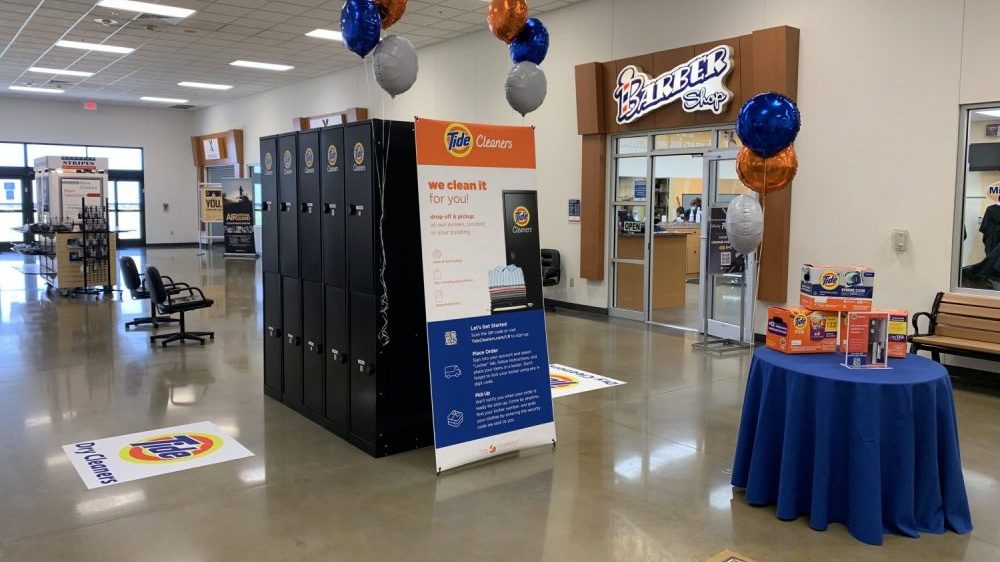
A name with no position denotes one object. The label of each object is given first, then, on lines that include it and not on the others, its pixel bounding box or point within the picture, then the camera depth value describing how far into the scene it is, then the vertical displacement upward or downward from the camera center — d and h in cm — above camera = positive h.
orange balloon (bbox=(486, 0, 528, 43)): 493 +137
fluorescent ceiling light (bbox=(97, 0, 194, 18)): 986 +289
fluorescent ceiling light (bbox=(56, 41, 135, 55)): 1245 +297
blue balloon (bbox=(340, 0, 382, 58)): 428 +114
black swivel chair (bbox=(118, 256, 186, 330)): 838 -70
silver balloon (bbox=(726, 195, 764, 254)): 479 -2
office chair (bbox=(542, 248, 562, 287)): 1042 -67
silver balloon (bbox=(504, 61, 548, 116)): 482 +88
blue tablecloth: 324 -102
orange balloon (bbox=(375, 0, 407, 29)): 440 +127
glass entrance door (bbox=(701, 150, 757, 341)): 789 -59
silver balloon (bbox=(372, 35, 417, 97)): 438 +94
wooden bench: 593 -90
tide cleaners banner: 410 -41
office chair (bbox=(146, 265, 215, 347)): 764 -89
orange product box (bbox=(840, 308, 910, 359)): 366 -55
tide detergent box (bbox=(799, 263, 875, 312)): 377 -35
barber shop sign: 805 +156
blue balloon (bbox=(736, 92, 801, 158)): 432 +58
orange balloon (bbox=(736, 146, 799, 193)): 474 +33
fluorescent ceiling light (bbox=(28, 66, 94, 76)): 1502 +305
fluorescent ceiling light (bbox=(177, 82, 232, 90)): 1697 +311
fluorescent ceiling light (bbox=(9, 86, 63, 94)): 1777 +315
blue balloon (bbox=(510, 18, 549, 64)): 501 +121
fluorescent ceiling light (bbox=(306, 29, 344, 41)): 1159 +297
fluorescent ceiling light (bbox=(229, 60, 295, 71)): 1429 +305
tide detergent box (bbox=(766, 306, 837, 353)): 372 -56
